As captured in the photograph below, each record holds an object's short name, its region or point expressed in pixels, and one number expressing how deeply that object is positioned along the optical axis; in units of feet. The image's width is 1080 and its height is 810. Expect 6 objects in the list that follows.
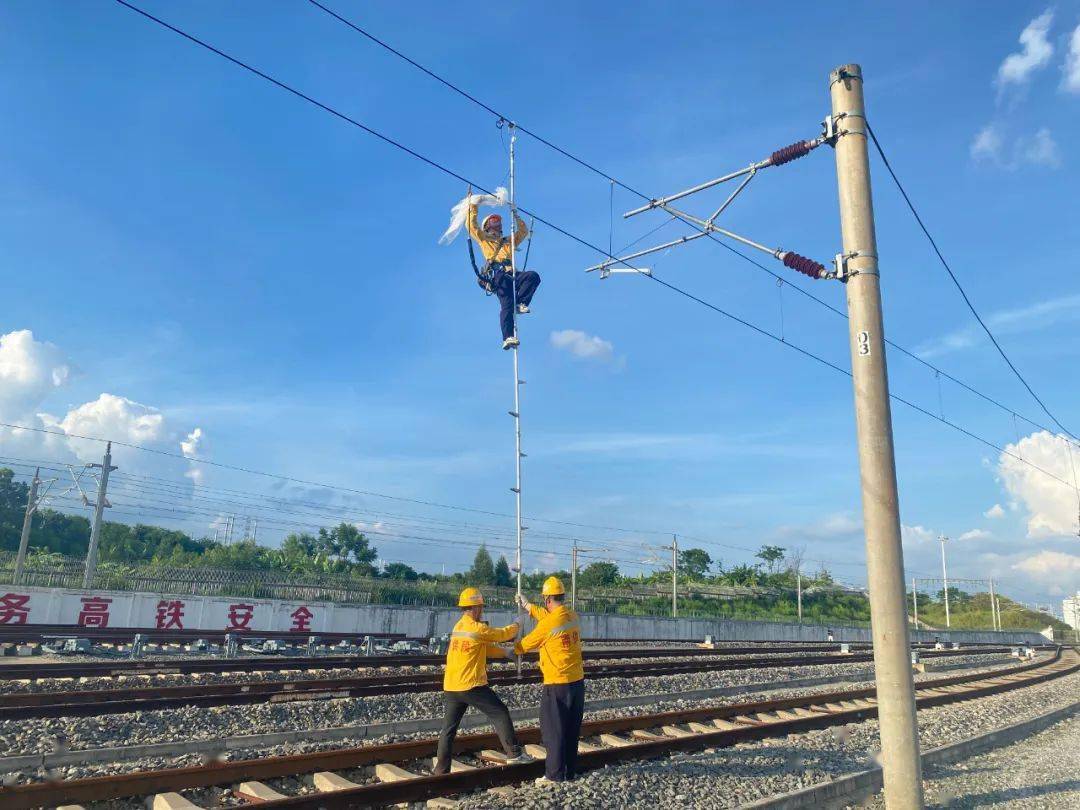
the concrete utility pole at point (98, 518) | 102.99
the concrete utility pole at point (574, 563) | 145.16
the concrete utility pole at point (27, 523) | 104.12
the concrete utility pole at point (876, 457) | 23.40
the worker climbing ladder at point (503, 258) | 44.21
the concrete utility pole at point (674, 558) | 163.21
